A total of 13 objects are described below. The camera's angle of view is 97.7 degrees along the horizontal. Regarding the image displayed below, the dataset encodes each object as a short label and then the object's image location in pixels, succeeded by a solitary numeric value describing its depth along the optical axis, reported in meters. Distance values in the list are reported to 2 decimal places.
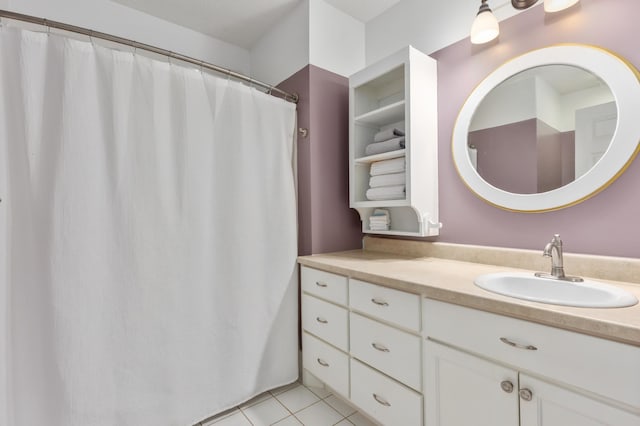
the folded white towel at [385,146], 1.62
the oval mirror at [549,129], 1.10
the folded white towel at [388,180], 1.63
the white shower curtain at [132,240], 1.08
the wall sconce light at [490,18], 1.19
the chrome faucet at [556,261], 1.09
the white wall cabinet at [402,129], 1.54
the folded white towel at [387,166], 1.64
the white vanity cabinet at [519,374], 0.70
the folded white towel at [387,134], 1.69
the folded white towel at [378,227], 1.82
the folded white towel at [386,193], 1.64
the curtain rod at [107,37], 1.08
